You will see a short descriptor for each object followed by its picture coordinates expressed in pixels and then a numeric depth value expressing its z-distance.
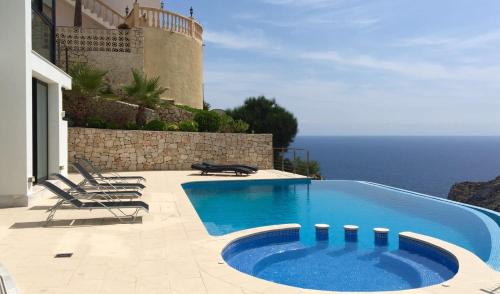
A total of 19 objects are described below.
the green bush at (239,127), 22.94
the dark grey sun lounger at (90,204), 8.01
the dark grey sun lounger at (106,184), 11.61
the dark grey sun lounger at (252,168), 18.42
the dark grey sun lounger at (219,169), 17.93
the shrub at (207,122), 22.19
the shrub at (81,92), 19.36
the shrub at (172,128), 21.12
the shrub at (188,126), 21.38
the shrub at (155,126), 20.62
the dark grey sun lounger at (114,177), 13.45
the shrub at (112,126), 19.88
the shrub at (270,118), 34.09
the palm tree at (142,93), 21.16
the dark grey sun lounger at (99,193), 9.23
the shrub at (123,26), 23.83
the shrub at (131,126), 20.36
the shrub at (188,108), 24.18
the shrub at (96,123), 19.58
